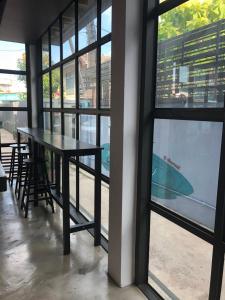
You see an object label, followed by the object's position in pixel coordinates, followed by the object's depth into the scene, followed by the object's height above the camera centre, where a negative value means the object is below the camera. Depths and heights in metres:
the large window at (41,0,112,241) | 2.64 +0.35
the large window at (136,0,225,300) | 1.43 -0.27
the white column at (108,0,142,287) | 1.81 -0.19
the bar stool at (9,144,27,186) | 4.67 -1.07
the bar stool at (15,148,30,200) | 4.19 -0.97
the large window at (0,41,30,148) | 5.23 +0.40
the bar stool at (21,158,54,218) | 3.61 -1.08
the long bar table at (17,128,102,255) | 2.42 -0.70
